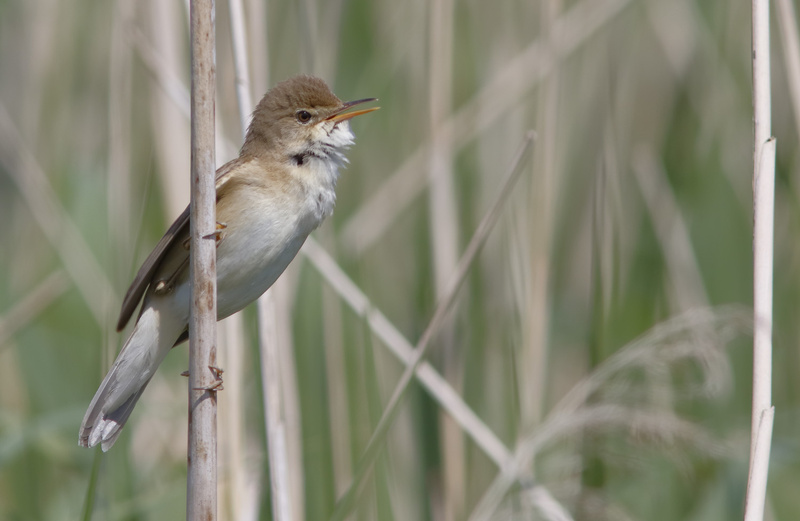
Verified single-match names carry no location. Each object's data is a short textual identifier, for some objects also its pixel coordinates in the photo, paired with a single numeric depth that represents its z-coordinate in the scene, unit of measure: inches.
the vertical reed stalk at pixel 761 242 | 144.1
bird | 177.6
